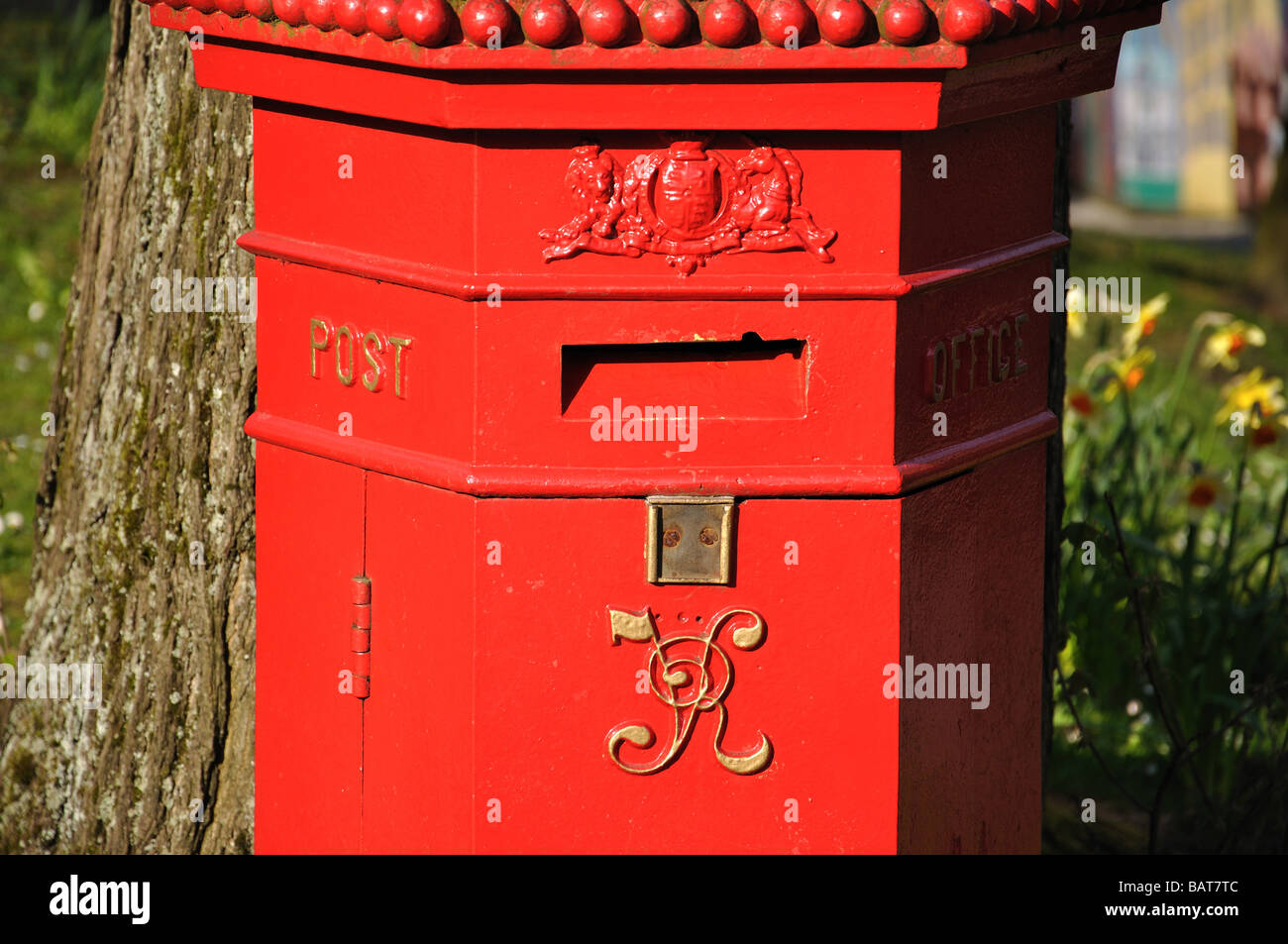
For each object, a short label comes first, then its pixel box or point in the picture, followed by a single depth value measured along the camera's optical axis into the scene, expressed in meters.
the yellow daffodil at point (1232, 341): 7.46
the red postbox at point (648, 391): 3.54
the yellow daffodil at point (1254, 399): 7.24
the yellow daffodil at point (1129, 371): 7.45
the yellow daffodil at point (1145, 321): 7.52
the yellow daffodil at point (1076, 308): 6.40
